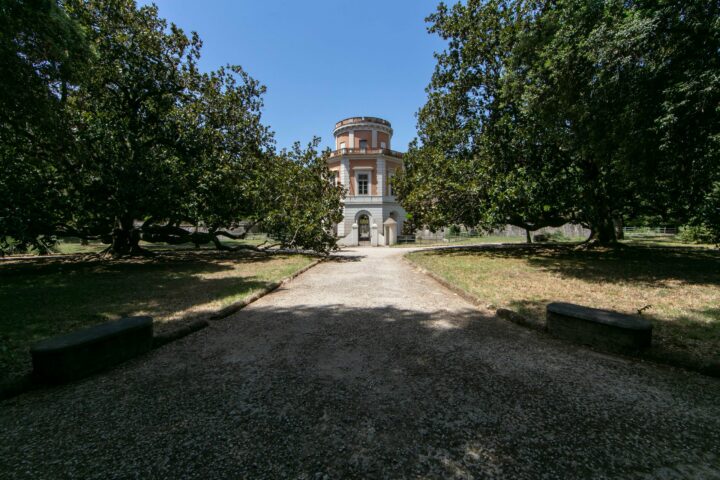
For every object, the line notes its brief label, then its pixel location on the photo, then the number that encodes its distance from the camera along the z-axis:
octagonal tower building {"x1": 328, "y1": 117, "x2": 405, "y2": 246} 33.34
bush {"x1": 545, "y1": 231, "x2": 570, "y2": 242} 29.79
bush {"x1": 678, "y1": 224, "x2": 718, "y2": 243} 13.25
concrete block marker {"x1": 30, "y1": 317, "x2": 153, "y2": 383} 3.22
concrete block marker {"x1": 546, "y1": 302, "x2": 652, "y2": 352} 3.90
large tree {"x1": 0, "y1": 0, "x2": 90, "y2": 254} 5.94
